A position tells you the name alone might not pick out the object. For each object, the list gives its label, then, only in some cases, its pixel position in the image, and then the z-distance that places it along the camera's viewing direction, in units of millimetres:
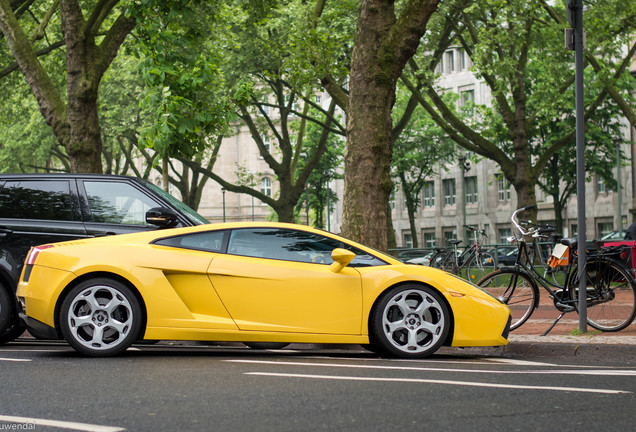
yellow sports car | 8195
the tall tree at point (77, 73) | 16938
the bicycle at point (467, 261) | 20766
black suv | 9609
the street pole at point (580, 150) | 9805
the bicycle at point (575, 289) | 10055
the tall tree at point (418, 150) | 51406
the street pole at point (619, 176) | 44625
